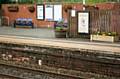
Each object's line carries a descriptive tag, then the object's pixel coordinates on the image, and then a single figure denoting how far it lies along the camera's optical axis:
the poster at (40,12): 28.72
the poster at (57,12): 27.72
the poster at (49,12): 28.19
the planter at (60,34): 21.28
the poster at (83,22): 21.03
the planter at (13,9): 30.85
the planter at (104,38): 19.24
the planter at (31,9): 29.36
